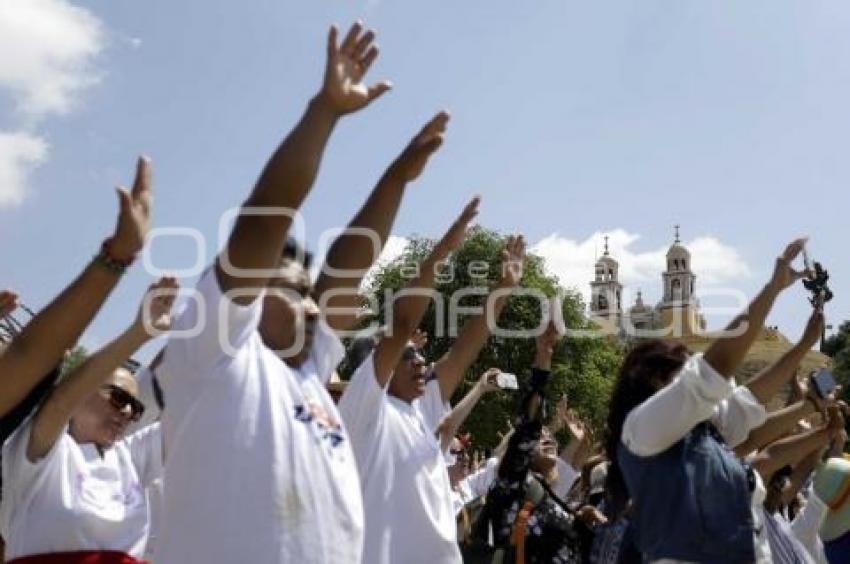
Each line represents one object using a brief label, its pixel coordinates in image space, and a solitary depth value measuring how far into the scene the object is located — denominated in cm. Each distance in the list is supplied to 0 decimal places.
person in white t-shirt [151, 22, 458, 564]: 263
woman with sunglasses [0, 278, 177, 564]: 339
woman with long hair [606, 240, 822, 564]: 364
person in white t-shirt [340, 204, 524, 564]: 419
